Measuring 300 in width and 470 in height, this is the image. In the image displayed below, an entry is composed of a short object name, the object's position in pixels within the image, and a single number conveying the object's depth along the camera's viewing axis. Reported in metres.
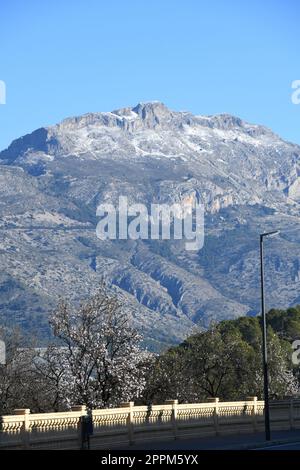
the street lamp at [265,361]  45.09
